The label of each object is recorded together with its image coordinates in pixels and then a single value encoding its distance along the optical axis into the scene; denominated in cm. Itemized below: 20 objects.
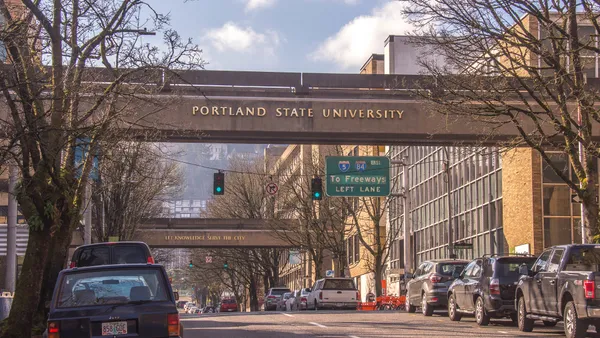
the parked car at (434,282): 2600
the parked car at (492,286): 2086
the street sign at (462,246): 3591
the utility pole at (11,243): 2780
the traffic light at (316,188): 3466
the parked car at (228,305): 7481
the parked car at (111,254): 2170
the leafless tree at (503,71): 1992
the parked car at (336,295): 3912
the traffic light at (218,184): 3478
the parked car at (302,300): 4307
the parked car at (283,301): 5237
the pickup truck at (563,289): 1566
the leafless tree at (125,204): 4291
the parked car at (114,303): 1081
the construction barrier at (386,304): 4144
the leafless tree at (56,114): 1631
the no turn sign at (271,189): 4338
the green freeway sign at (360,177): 3844
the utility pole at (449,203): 3898
